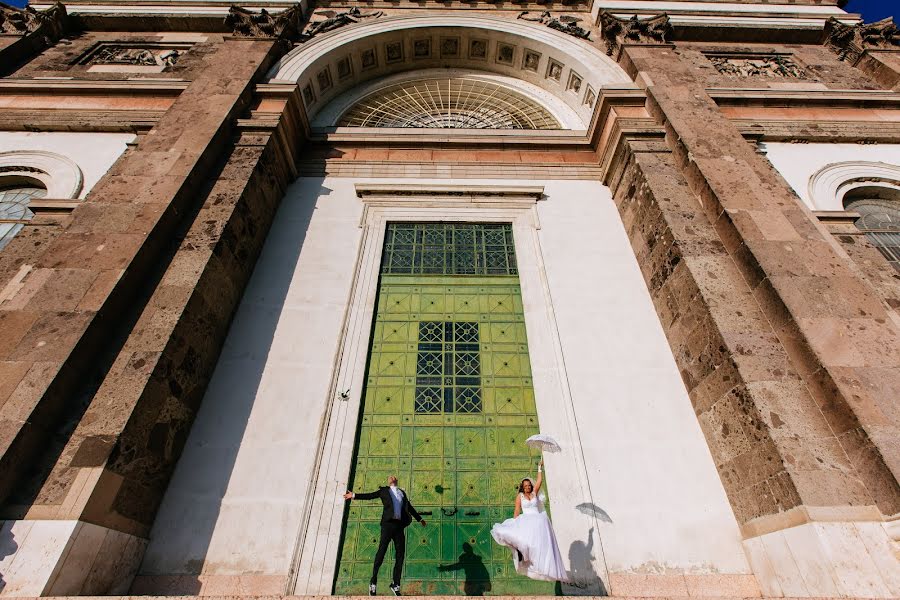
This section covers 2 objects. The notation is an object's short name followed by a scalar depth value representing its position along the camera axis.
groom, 4.23
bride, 3.93
